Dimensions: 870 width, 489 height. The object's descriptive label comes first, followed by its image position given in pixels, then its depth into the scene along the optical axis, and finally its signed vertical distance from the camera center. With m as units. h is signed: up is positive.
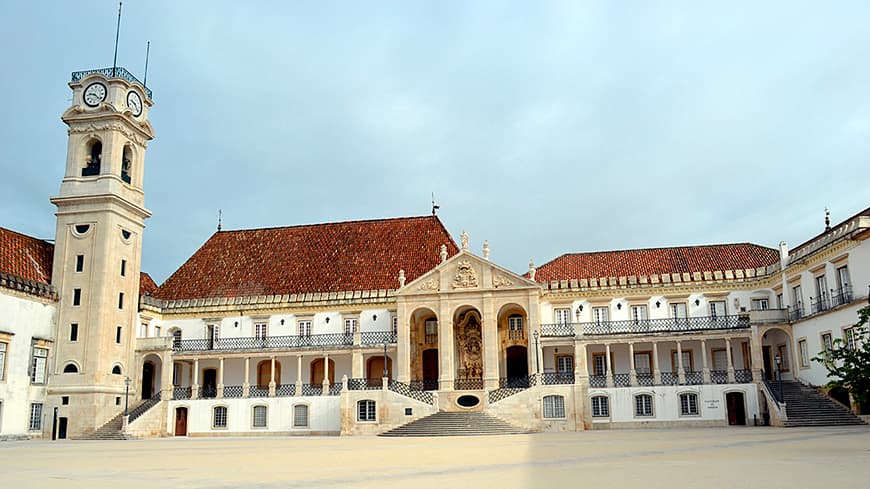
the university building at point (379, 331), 33.69 +3.30
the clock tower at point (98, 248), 36.00 +7.57
